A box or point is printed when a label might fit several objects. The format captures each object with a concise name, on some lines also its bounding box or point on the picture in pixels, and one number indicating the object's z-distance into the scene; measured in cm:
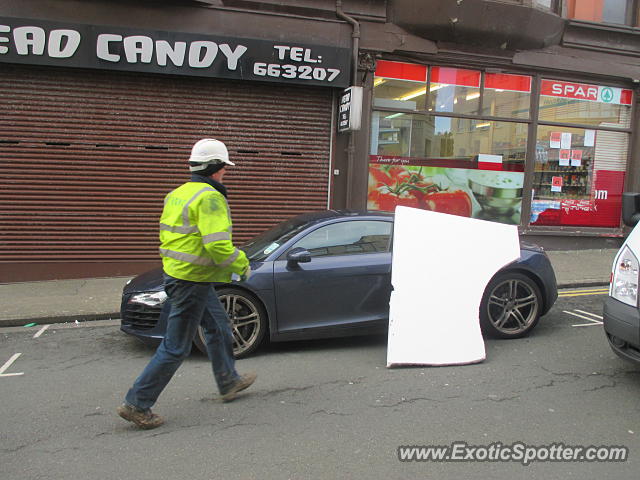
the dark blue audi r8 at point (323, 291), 494
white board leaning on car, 466
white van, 383
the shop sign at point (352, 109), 940
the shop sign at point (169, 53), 848
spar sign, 1148
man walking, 342
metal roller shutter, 898
